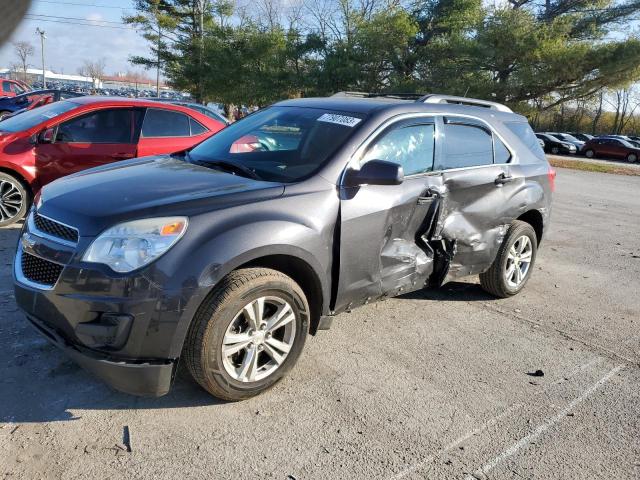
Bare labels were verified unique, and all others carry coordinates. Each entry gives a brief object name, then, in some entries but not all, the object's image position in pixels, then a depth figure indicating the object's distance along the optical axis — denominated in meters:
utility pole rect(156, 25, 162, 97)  39.27
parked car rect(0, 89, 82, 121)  17.91
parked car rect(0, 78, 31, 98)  23.09
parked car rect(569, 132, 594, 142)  44.25
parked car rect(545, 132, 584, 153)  37.49
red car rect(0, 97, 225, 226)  6.34
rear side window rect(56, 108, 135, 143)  6.56
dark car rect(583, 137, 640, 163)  34.25
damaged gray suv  2.70
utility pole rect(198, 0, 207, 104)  37.84
